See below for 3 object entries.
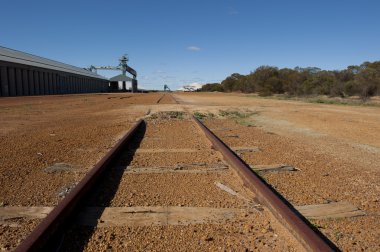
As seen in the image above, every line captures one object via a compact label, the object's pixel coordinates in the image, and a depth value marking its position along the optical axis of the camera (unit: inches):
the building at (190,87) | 7276.6
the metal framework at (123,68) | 4379.9
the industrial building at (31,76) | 1467.8
